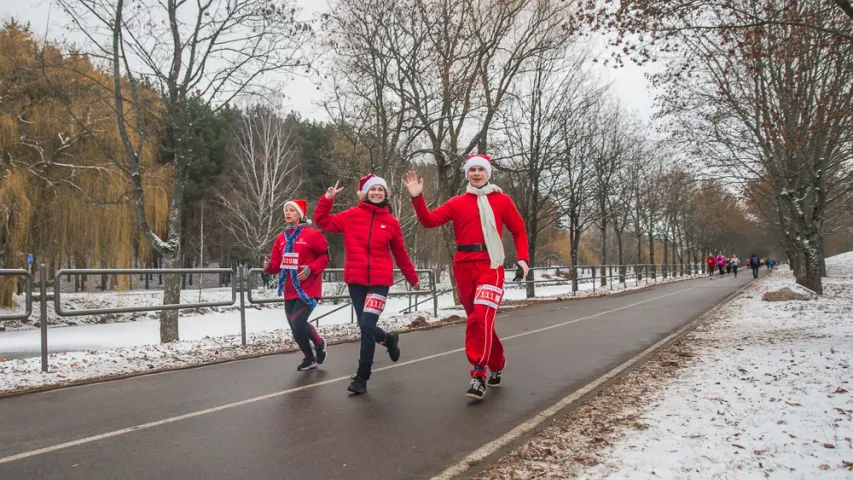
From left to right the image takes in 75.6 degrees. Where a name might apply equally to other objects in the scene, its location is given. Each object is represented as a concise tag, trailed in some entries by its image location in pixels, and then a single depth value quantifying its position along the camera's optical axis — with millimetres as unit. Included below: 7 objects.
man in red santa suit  5027
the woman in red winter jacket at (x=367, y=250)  5336
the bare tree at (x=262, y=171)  32906
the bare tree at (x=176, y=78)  11023
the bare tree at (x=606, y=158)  27469
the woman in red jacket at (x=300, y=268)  6574
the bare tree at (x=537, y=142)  22852
